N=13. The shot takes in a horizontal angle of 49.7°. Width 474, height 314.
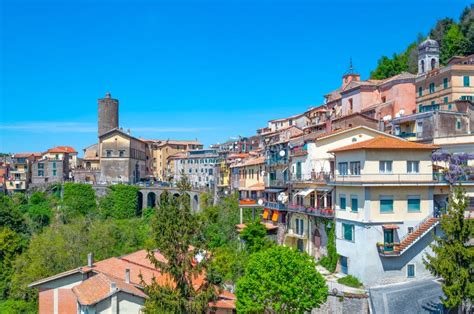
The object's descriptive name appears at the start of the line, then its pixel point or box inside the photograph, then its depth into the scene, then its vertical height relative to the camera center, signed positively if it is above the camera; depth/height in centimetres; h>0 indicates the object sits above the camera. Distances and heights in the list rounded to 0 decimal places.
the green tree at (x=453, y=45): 7306 +1954
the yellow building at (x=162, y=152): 12330 +753
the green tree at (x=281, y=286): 2809 -583
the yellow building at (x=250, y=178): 5750 +44
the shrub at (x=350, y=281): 3356 -669
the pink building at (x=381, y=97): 5755 +990
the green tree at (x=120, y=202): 8638 -332
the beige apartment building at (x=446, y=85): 5294 +1006
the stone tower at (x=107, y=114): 10794 +1450
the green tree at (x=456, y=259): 2445 -390
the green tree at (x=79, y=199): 8650 -276
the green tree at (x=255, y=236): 4600 -501
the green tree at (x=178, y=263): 2361 -381
